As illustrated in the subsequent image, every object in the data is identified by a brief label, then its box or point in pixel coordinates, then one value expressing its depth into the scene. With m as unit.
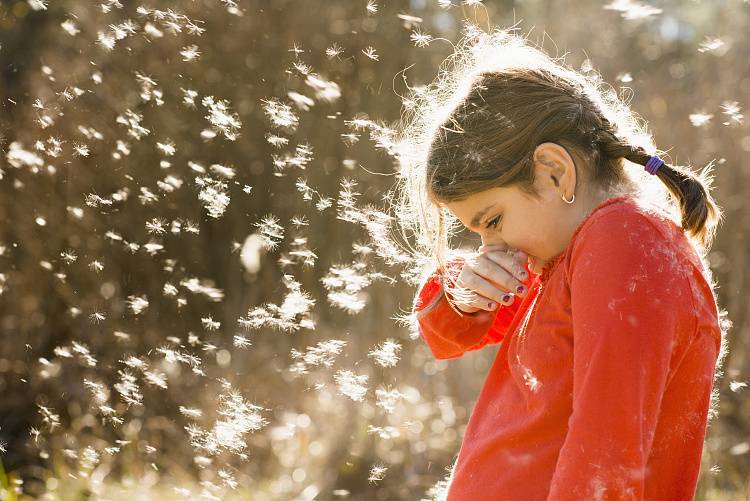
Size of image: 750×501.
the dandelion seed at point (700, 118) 7.38
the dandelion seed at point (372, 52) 8.11
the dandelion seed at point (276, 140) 8.36
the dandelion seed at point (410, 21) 7.68
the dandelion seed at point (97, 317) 8.38
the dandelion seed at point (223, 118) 8.52
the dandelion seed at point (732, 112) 7.33
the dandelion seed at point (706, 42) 7.36
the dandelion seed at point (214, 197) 8.77
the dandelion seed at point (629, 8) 5.97
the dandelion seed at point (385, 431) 7.44
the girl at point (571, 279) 2.29
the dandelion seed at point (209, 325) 8.95
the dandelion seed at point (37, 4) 8.54
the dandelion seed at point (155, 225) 8.68
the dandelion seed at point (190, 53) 8.33
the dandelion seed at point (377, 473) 7.13
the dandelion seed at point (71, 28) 8.46
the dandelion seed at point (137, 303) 8.47
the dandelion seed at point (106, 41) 8.22
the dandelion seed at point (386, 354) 8.26
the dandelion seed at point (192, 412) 8.17
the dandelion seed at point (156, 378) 8.60
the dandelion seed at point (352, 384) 7.97
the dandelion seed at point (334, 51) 8.00
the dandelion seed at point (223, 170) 8.55
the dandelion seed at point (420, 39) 7.83
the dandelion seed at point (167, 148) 8.30
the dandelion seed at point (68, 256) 8.32
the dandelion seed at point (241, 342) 9.24
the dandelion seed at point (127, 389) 8.31
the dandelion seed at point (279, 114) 8.39
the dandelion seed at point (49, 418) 8.03
